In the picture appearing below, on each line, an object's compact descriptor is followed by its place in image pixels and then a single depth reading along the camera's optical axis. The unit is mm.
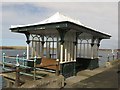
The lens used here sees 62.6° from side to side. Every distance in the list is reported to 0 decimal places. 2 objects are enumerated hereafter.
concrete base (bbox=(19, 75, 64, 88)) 4191
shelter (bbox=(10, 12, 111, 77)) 6187
